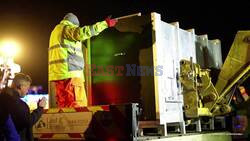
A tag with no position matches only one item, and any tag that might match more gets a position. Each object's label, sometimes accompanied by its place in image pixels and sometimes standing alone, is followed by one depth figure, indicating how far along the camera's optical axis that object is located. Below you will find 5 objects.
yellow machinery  7.20
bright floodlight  14.16
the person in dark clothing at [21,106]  4.52
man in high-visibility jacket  6.38
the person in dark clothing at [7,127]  4.46
